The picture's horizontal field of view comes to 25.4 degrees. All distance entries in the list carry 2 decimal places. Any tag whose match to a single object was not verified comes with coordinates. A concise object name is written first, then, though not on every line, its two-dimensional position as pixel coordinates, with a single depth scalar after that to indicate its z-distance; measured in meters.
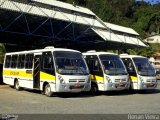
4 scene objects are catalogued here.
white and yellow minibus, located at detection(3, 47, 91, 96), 17.11
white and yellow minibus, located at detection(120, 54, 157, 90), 20.12
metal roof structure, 26.55
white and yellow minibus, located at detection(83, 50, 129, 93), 18.83
